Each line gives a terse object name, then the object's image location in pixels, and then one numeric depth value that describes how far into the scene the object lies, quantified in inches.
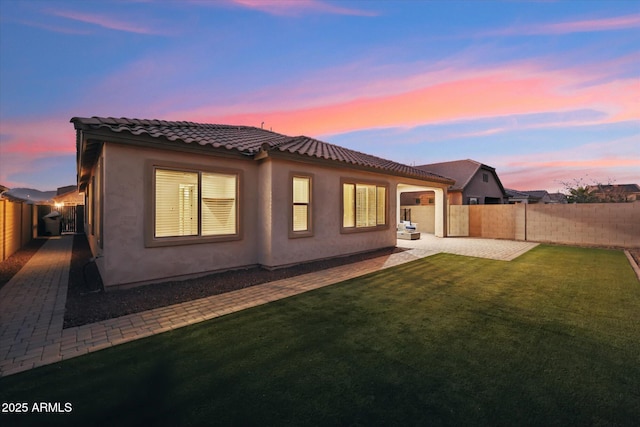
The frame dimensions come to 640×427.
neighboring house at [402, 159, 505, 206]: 878.4
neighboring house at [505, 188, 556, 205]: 1211.0
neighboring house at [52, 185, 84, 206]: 1380.4
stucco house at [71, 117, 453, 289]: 219.5
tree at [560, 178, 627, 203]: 1031.7
